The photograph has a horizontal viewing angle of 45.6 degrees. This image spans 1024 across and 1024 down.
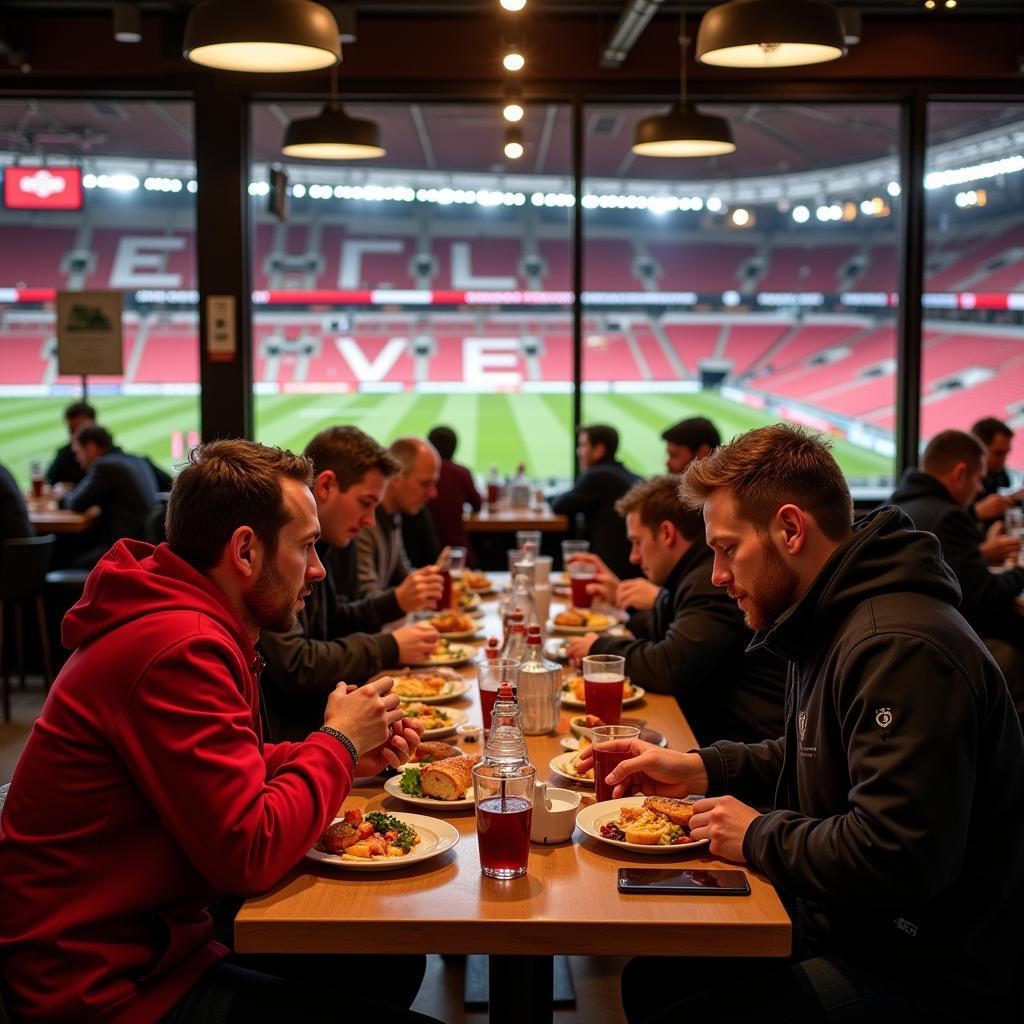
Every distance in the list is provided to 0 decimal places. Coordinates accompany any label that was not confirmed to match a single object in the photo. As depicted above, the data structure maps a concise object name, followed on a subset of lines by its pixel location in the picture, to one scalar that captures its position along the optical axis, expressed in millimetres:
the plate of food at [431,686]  3002
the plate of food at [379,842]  1902
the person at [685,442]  6047
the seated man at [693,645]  3088
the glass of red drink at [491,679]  2613
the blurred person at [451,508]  6766
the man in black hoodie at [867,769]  1750
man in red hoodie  1723
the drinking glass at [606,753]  2199
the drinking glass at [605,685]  2705
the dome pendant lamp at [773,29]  3582
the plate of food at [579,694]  2979
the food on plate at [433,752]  2447
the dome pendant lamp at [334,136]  5824
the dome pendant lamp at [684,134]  5695
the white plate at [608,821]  1965
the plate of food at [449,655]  3459
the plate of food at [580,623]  3970
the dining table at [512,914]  1717
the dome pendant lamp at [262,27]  3355
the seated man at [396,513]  4445
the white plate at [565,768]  2350
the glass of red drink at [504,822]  1857
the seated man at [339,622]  3146
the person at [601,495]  6230
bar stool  6078
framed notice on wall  7801
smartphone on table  1831
